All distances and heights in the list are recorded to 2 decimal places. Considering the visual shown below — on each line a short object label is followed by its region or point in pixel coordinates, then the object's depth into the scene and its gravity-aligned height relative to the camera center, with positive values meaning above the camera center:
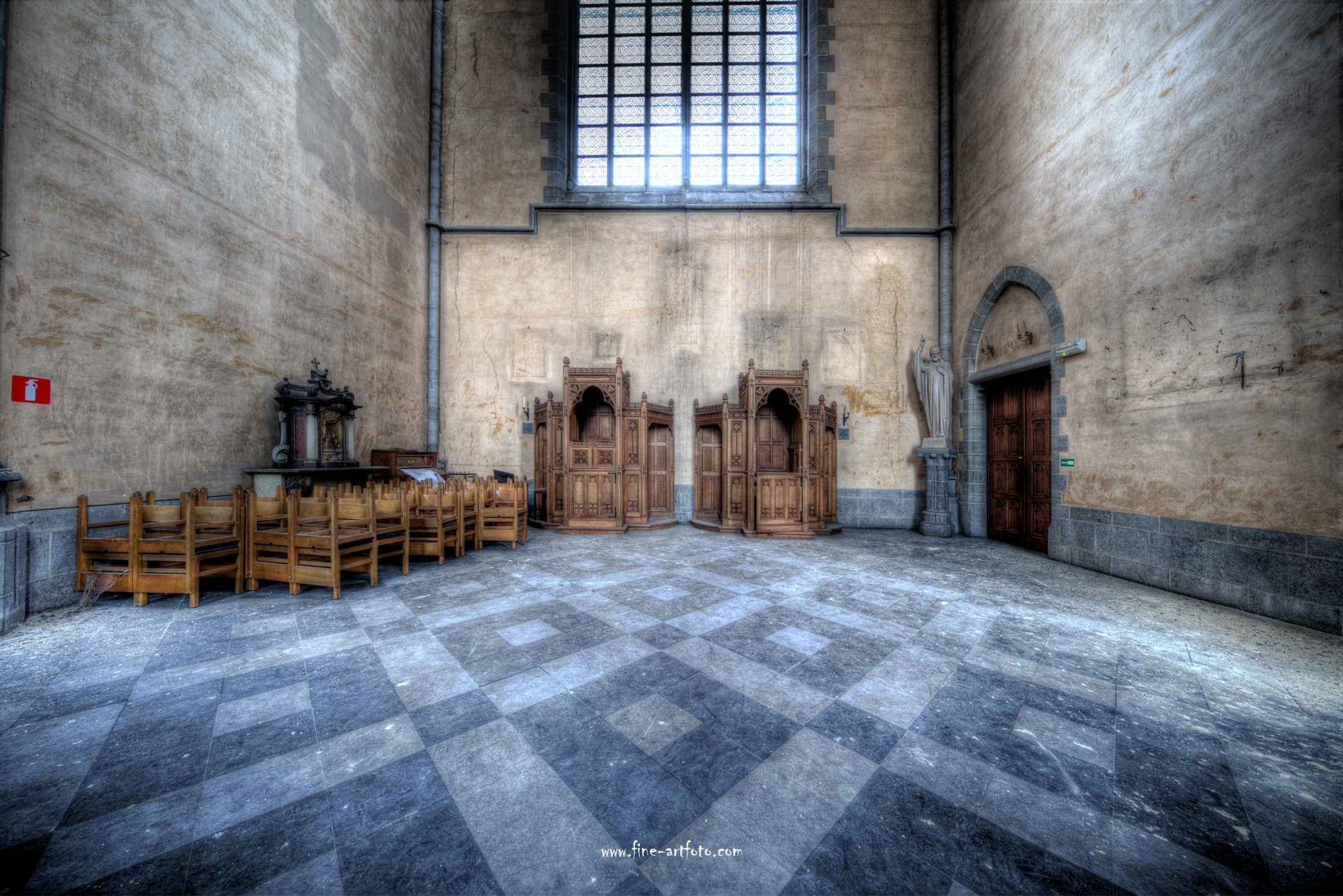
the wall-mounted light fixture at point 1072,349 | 6.20 +1.49
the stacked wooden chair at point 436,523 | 5.66 -0.98
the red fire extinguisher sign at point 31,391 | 4.01 +0.55
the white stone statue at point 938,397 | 9.01 +1.12
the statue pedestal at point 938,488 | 8.79 -0.76
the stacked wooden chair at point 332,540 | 4.44 -0.95
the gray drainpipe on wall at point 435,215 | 10.16 +5.57
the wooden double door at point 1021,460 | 7.38 -0.15
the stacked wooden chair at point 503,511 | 6.67 -0.95
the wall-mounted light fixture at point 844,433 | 9.81 +0.41
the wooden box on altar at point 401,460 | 8.45 -0.21
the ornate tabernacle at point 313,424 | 6.41 +0.41
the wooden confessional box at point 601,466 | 8.59 -0.33
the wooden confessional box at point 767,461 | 8.35 -0.23
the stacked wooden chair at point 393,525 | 5.12 -0.90
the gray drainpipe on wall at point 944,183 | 9.55 +5.88
